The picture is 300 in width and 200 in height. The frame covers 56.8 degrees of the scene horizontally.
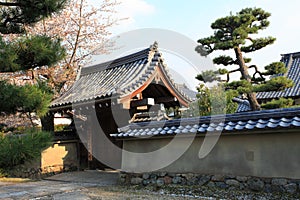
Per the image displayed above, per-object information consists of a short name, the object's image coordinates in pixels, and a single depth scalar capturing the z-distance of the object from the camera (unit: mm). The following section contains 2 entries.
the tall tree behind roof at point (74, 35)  13095
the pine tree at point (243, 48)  9133
